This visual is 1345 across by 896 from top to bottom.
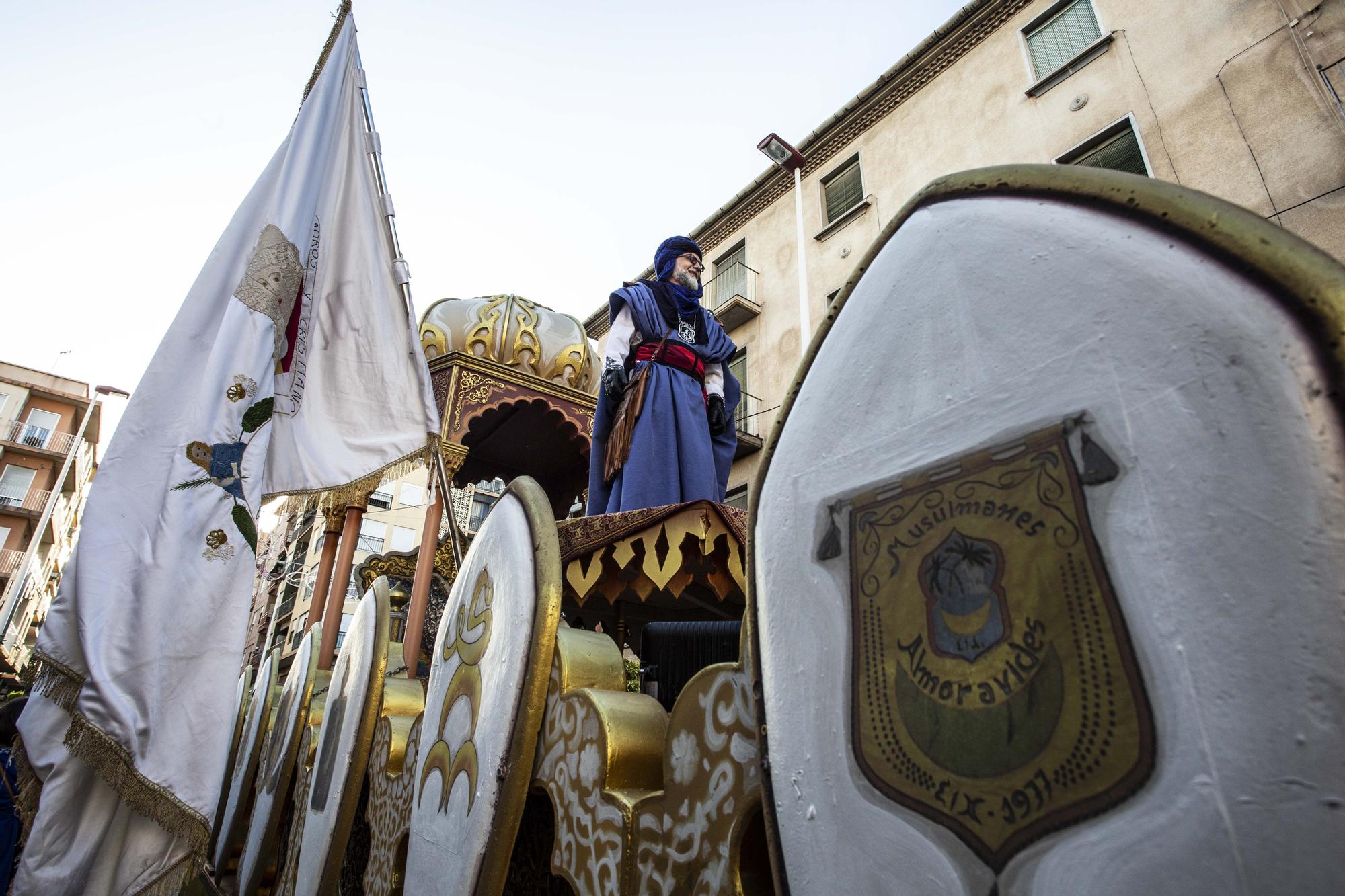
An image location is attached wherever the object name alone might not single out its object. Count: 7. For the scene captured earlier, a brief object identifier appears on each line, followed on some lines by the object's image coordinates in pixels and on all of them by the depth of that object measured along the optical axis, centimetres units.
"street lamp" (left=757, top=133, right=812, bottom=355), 1105
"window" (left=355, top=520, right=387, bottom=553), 2748
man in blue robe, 291
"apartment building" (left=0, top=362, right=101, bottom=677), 2450
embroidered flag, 199
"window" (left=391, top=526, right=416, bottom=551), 2822
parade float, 53
